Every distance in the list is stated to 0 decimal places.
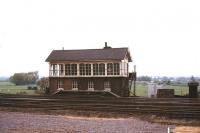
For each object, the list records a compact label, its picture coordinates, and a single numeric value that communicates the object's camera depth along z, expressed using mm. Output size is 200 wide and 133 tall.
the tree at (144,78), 186625
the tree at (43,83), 54719
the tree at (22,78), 109750
